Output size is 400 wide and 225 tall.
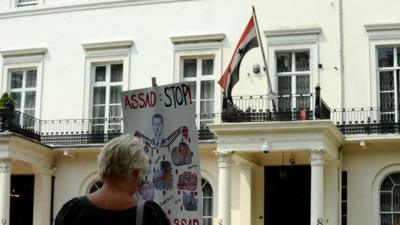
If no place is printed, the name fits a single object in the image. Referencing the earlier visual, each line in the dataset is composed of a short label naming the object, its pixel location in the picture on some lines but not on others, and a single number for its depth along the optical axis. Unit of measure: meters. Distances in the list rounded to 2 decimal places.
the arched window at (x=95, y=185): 23.20
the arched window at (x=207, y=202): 21.84
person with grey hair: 3.77
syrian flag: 19.53
